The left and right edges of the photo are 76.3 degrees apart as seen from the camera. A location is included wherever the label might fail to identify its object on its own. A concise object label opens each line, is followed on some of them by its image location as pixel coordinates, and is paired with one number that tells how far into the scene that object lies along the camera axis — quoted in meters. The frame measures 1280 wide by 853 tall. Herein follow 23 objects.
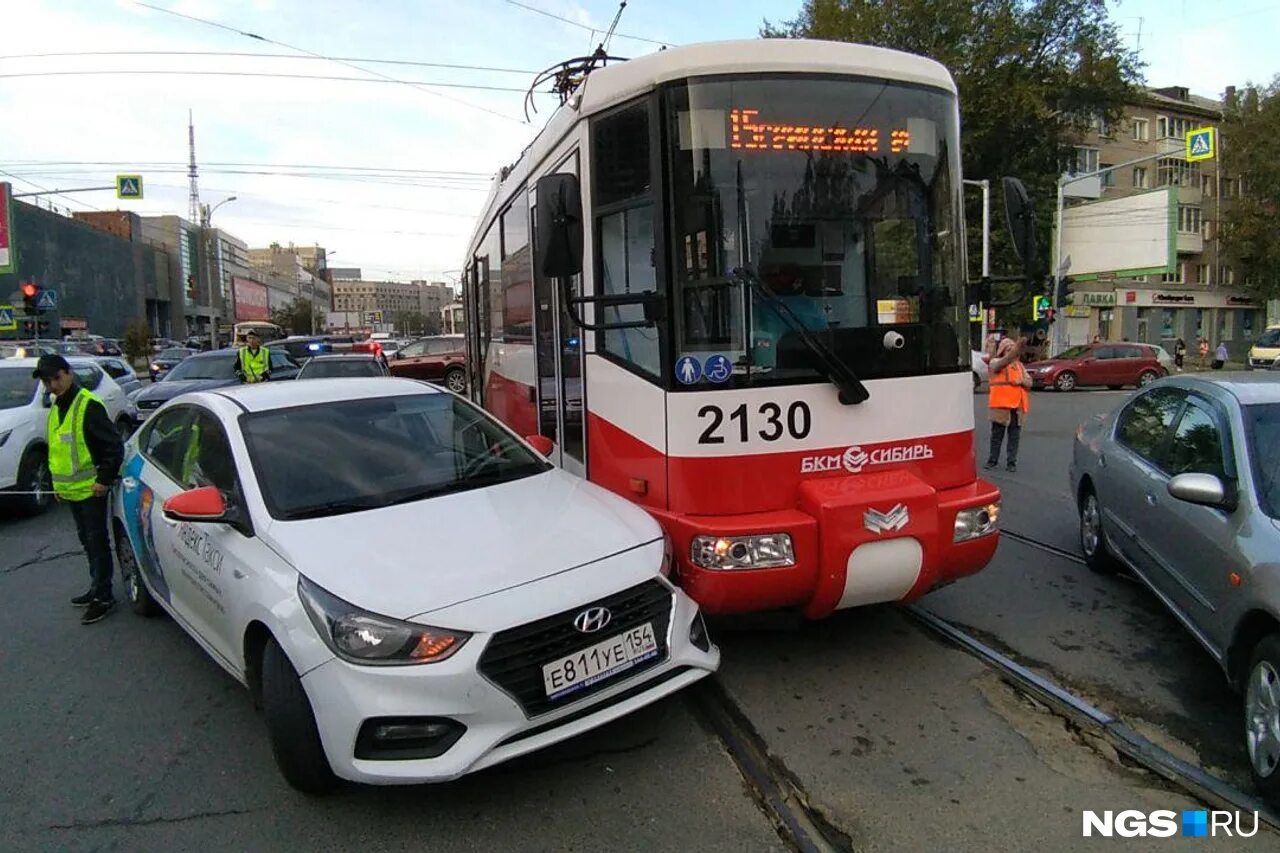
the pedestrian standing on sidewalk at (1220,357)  32.91
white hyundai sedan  2.96
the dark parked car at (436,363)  23.58
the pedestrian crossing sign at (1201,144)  22.19
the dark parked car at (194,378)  12.64
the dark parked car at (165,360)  27.70
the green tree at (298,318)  100.94
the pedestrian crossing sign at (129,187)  25.00
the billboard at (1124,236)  37.81
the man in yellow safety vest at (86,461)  5.29
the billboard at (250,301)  103.44
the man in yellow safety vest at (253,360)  12.67
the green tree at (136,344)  43.44
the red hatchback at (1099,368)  26.47
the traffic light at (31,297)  23.83
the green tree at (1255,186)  45.03
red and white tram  3.87
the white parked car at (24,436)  8.38
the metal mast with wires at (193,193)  60.09
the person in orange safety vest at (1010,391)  9.76
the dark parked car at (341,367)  13.62
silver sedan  3.25
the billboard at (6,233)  36.25
